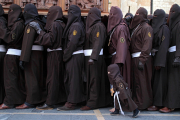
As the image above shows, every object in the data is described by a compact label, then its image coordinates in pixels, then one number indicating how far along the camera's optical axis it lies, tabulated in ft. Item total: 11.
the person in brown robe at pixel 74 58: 14.66
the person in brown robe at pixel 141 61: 14.13
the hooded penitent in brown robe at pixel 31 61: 14.84
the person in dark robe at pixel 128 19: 17.90
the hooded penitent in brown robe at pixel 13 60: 15.03
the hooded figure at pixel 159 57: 14.55
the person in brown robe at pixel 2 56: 15.67
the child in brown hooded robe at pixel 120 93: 12.62
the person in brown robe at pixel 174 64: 14.16
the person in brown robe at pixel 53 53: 14.87
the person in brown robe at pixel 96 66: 14.78
